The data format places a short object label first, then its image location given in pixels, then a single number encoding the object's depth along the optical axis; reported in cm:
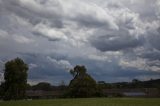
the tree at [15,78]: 11312
